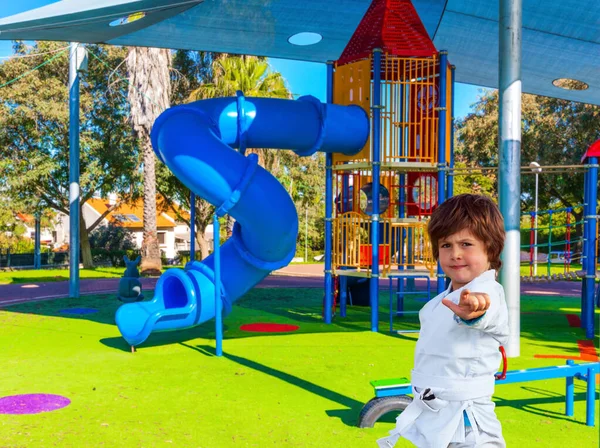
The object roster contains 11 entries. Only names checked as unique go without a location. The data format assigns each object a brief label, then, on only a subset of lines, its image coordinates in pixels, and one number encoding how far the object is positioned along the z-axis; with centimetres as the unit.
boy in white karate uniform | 232
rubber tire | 497
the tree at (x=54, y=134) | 2764
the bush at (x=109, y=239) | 3959
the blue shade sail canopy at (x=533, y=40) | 1171
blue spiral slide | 840
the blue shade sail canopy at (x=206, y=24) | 898
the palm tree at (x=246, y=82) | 2734
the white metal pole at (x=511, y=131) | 759
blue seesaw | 491
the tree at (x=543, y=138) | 3209
